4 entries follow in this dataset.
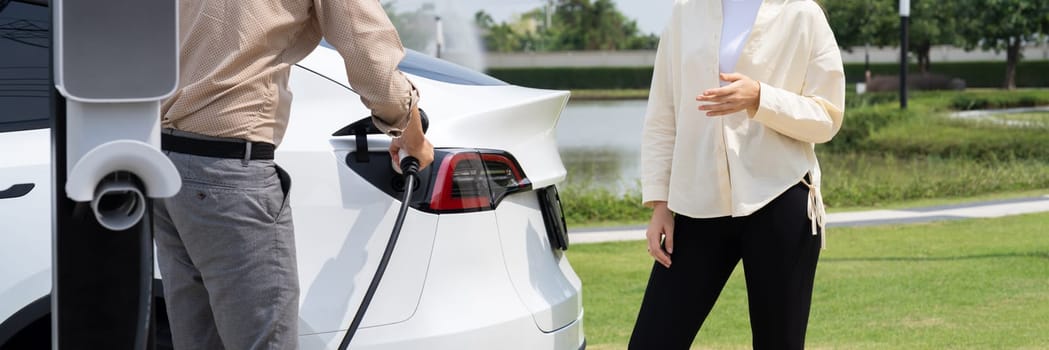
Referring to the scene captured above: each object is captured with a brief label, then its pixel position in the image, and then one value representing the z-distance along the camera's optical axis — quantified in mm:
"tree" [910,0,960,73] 46500
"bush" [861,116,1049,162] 16844
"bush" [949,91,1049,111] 33438
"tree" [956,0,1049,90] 41719
